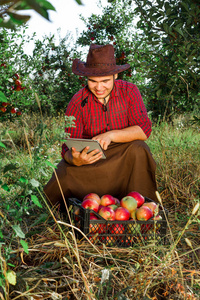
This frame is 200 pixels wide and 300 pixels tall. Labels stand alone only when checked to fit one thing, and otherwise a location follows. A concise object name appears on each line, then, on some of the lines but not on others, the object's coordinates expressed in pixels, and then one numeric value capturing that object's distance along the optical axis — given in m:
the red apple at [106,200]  2.51
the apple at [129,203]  2.36
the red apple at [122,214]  2.27
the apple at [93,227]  2.18
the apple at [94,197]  2.50
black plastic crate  2.16
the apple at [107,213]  2.24
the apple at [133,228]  2.19
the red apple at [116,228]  2.19
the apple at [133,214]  2.37
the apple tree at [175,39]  3.69
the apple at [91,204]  2.34
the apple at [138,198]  2.51
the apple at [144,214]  2.29
